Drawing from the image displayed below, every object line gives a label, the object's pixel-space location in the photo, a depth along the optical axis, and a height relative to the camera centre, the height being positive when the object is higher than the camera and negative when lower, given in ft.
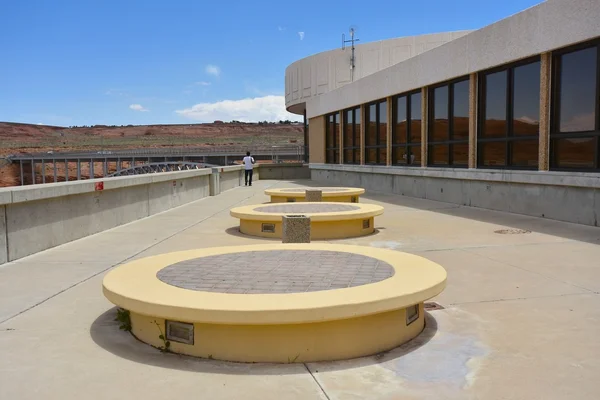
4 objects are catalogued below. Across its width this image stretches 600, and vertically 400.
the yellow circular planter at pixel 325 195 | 52.70 -3.31
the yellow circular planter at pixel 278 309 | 13.73 -3.75
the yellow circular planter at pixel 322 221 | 35.37 -4.01
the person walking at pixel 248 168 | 97.04 -1.34
